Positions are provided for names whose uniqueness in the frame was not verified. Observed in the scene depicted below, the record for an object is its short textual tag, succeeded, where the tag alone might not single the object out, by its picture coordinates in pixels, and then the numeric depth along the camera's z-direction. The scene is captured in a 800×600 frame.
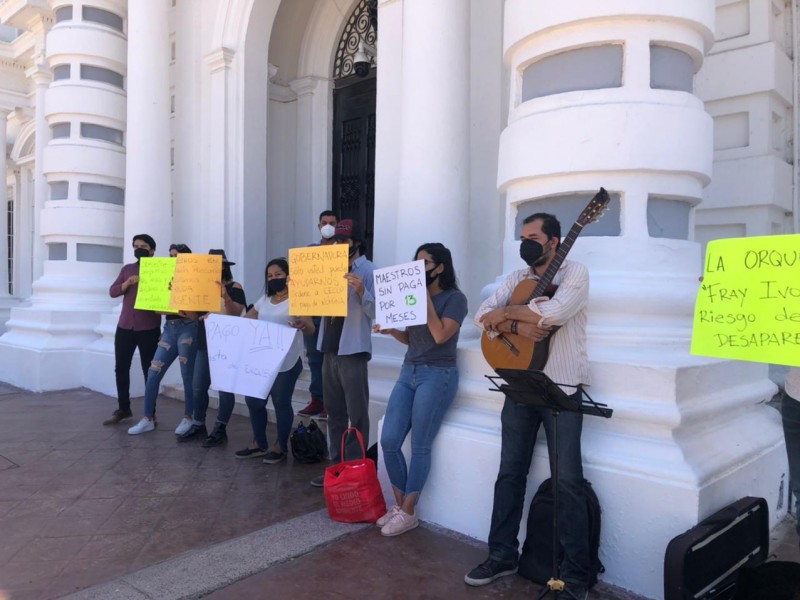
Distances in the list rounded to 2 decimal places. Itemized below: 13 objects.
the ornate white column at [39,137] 11.24
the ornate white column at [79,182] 8.83
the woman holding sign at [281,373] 4.99
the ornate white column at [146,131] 8.33
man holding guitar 2.94
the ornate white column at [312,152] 8.82
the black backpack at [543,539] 3.05
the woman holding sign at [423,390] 3.72
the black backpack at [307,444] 5.07
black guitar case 2.71
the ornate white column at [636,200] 3.24
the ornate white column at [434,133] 4.93
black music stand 2.70
